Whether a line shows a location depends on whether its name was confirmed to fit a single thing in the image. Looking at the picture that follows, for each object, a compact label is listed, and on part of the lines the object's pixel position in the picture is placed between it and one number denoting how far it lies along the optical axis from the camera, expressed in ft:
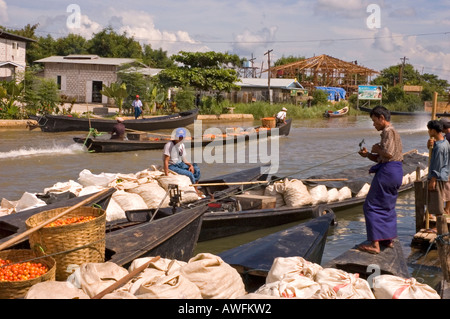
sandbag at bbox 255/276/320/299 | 12.46
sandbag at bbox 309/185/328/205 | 29.96
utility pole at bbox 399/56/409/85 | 178.13
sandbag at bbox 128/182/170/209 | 26.11
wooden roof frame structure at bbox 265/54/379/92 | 167.22
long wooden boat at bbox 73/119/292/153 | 55.31
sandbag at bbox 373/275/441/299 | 12.54
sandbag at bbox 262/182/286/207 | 29.37
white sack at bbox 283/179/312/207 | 28.63
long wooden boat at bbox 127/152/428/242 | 25.34
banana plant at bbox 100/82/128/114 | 89.97
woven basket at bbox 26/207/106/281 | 14.01
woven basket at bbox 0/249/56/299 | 12.17
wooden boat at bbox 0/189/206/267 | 16.27
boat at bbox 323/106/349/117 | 130.10
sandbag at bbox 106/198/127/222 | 23.66
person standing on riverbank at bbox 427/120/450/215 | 21.02
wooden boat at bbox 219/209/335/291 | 16.90
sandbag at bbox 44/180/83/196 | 25.88
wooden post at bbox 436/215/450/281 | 15.79
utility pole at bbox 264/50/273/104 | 136.28
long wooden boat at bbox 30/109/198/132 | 71.56
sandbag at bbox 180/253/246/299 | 13.03
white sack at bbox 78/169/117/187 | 28.02
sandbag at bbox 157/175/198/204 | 26.30
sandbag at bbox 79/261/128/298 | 12.49
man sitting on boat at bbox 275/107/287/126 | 77.56
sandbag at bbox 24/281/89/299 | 11.28
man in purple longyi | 17.15
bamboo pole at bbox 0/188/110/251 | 12.96
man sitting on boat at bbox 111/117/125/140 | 56.13
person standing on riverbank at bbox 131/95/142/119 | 82.33
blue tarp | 163.43
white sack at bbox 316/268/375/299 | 12.59
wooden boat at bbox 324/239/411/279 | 16.60
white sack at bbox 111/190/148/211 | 24.79
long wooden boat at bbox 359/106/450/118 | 138.04
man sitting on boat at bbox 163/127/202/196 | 28.60
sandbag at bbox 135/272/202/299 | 11.75
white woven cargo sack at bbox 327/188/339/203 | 30.99
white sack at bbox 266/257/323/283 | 13.99
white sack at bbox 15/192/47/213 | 22.36
